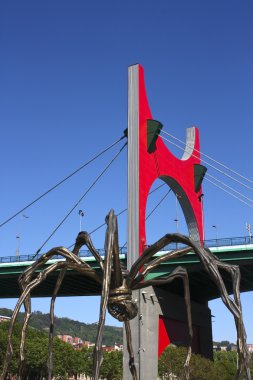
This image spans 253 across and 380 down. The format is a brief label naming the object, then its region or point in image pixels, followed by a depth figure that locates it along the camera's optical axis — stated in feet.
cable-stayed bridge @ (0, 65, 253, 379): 120.88
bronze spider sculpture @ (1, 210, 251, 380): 28.37
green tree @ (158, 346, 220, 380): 133.18
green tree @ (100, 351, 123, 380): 299.58
